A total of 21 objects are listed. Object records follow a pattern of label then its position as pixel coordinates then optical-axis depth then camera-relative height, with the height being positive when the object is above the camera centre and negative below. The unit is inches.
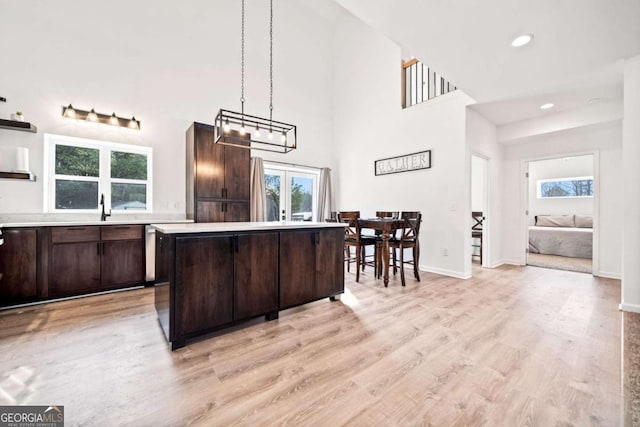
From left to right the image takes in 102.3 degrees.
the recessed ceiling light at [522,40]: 94.0 +64.9
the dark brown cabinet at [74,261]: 115.3 -22.2
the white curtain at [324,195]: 240.5 +17.2
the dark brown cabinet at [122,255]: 126.8 -21.7
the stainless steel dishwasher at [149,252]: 136.5 -21.0
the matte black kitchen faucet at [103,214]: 139.1 -0.7
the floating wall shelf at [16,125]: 116.9 +40.4
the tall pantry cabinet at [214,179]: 157.5 +22.1
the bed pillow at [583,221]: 242.8 -6.6
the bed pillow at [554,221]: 255.3 -6.9
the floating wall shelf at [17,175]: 116.0 +17.2
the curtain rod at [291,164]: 208.5 +42.3
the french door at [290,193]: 218.4 +17.9
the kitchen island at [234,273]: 75.7 -20.5
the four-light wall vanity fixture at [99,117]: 133.9 +52.1
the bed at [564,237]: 210.1 -20.1
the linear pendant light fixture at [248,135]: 98.8 +48.6
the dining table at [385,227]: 139.5 -7.7
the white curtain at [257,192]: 195.5 +16.2
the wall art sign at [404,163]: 175.8 +37.3
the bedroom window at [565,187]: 261.0 +28.4
